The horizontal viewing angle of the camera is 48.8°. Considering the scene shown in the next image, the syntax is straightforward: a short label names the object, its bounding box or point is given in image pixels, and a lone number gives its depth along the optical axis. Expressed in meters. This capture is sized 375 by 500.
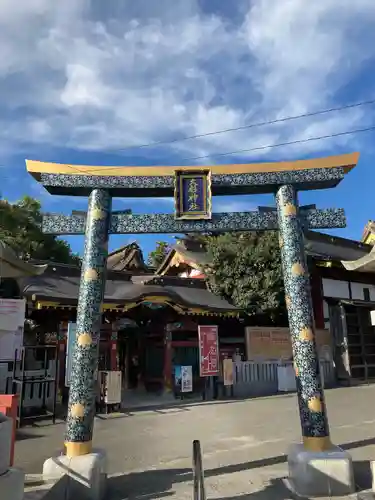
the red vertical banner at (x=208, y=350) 13.84
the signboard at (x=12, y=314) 10.88
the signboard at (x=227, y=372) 14.08
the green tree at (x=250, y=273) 16.31
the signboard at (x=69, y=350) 10.34
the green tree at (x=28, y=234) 19.41
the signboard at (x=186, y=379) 13.50
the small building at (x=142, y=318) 12.61
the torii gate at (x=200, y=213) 5.84
